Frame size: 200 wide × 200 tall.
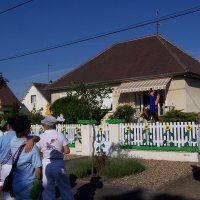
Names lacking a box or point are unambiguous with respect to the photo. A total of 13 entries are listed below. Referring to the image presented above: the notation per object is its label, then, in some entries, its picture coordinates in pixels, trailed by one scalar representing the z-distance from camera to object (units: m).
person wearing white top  4.41
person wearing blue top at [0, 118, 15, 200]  3.78
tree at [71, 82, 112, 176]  7.96
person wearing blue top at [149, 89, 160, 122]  11.19
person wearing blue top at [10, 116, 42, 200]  3.35
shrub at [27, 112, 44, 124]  14.70
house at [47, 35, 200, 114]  13.50
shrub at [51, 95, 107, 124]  12.75
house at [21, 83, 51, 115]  29.79
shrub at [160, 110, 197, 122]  9.98
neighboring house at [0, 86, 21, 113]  28.13
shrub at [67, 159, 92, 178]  6.86
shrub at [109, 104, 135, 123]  13.82
